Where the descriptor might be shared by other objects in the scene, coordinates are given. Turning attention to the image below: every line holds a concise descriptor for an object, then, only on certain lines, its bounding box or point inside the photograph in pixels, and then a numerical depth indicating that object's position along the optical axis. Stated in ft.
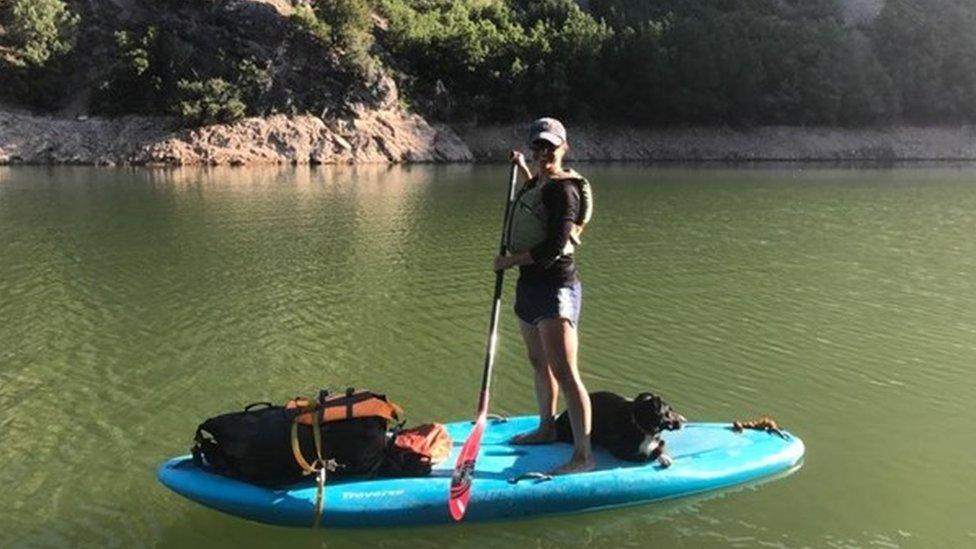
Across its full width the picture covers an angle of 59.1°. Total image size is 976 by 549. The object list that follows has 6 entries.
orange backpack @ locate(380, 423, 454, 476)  22.07
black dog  23.27
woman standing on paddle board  21.49
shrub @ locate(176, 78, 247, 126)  181.78
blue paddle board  20.76
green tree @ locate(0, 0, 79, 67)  189.26
